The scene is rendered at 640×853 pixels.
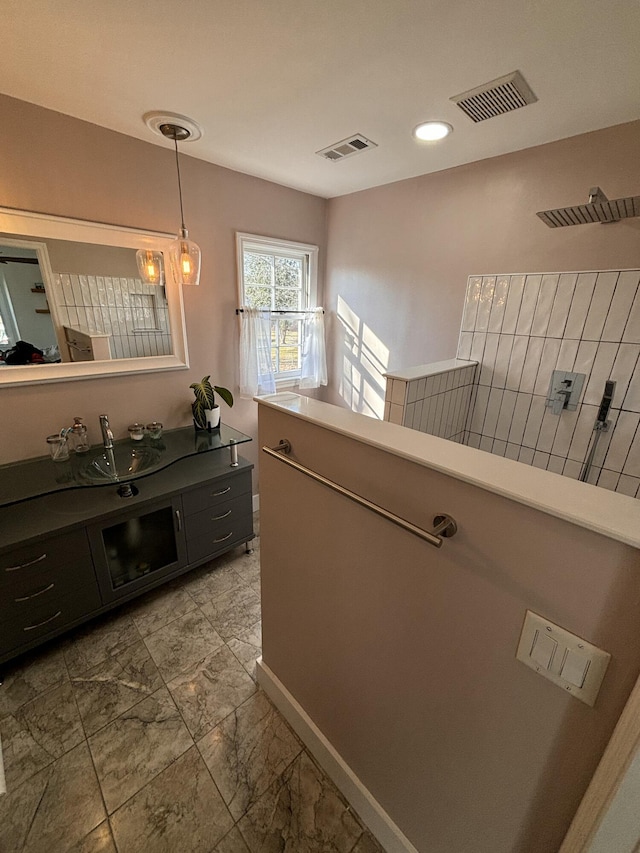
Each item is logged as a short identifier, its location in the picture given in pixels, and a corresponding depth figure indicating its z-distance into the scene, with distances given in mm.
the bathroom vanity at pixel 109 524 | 1477
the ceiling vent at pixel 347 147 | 1689
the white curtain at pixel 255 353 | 2389
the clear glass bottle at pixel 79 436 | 1806
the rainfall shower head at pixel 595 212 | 1264
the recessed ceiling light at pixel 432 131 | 1525
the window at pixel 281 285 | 2412
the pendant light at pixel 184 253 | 1620
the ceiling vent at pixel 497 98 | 1227
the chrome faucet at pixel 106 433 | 1856
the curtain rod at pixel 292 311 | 2368
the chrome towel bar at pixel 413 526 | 654
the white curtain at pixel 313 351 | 2773
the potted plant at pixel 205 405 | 2217
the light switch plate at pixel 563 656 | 560
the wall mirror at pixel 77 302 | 1588
